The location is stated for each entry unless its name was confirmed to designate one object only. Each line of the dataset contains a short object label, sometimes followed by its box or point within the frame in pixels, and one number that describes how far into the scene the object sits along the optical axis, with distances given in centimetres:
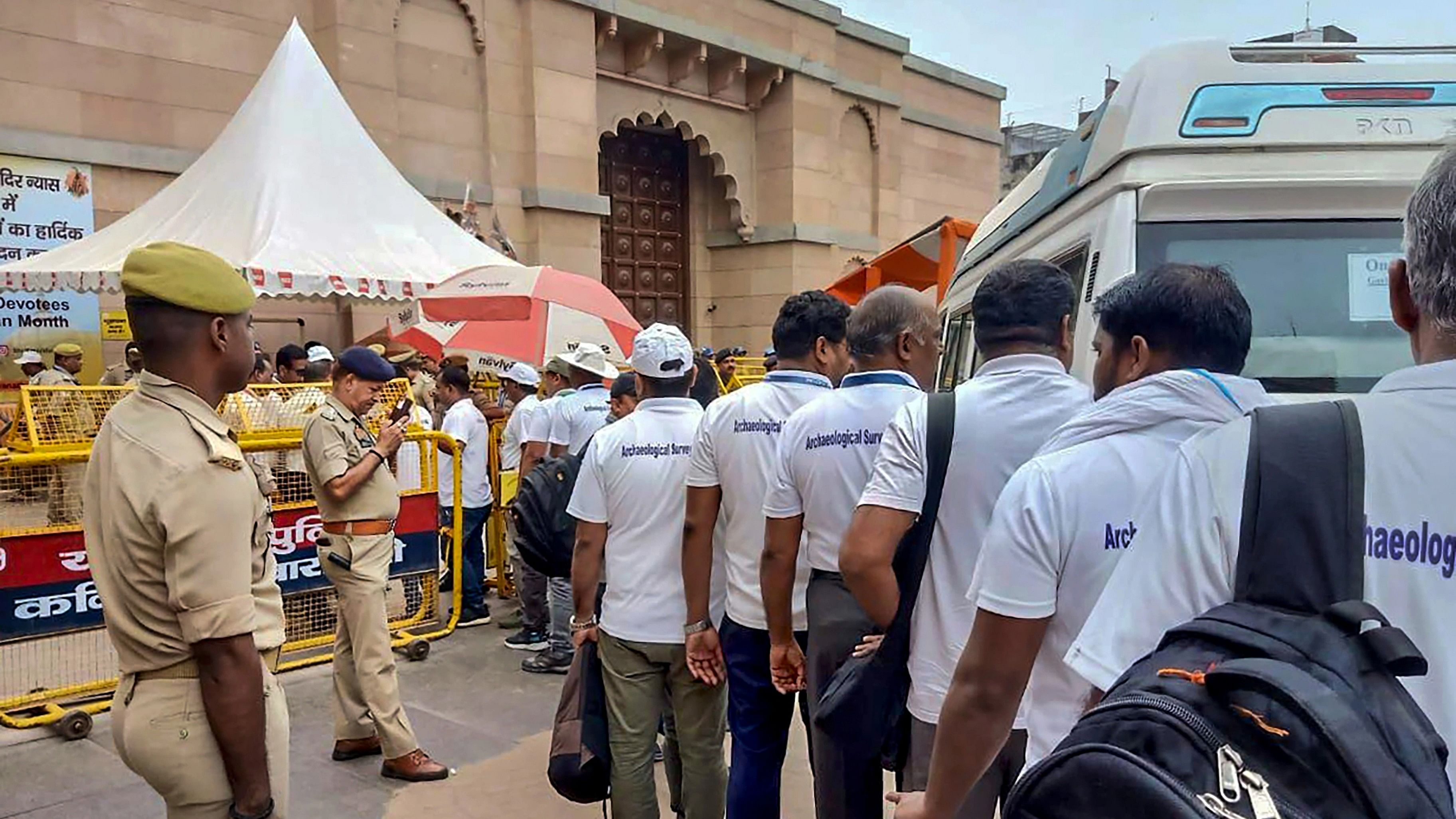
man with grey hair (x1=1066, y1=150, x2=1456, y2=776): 103
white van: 329
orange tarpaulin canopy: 941
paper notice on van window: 332
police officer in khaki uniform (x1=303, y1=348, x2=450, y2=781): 419
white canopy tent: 703
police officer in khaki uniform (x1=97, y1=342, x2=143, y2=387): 798
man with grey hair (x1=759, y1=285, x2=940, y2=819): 285
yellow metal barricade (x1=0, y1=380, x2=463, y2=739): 478
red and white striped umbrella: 708
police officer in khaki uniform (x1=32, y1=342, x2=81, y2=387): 905
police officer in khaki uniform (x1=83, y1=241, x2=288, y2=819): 195
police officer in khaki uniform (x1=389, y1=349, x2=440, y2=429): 846
